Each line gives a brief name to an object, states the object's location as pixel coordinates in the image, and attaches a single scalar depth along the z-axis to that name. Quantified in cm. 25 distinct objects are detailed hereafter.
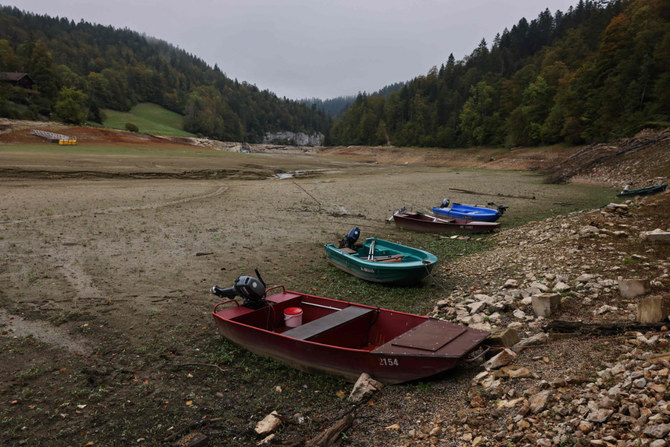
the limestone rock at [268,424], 529
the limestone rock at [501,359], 542
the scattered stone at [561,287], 789
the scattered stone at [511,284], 906
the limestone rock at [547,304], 699
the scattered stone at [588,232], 1088
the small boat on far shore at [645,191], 1911
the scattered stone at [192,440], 510
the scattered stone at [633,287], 660
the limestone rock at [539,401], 407
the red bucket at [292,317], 844
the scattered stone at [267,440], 510
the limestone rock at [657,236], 887
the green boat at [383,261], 1055
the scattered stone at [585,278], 789
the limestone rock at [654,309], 511
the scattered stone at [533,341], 577
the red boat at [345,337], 570
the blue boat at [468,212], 1866
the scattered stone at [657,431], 300
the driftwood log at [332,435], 478
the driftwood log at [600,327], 511
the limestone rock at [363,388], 579
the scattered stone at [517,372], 489
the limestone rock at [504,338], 589
